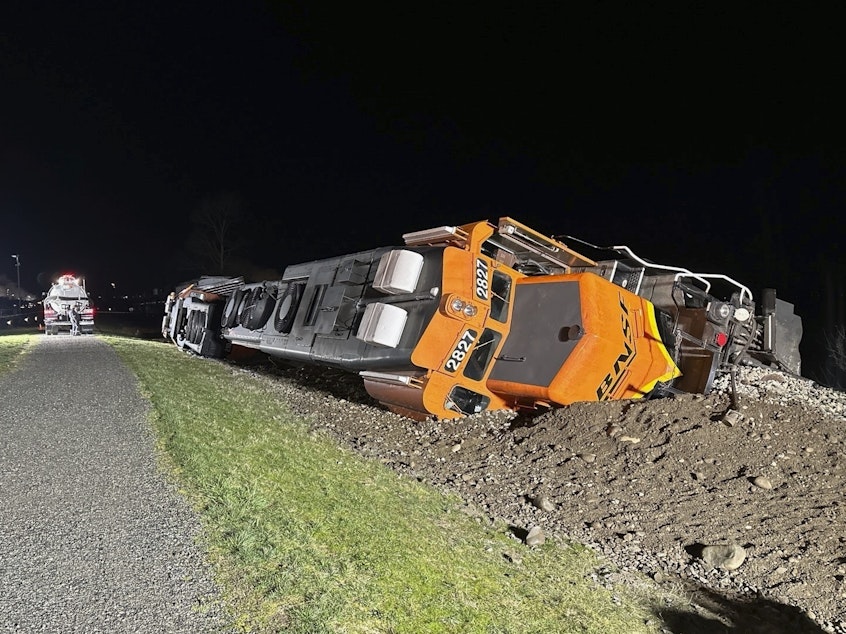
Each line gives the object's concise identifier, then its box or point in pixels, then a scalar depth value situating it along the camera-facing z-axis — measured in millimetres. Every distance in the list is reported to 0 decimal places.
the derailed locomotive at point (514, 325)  7184
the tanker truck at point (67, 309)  21891
